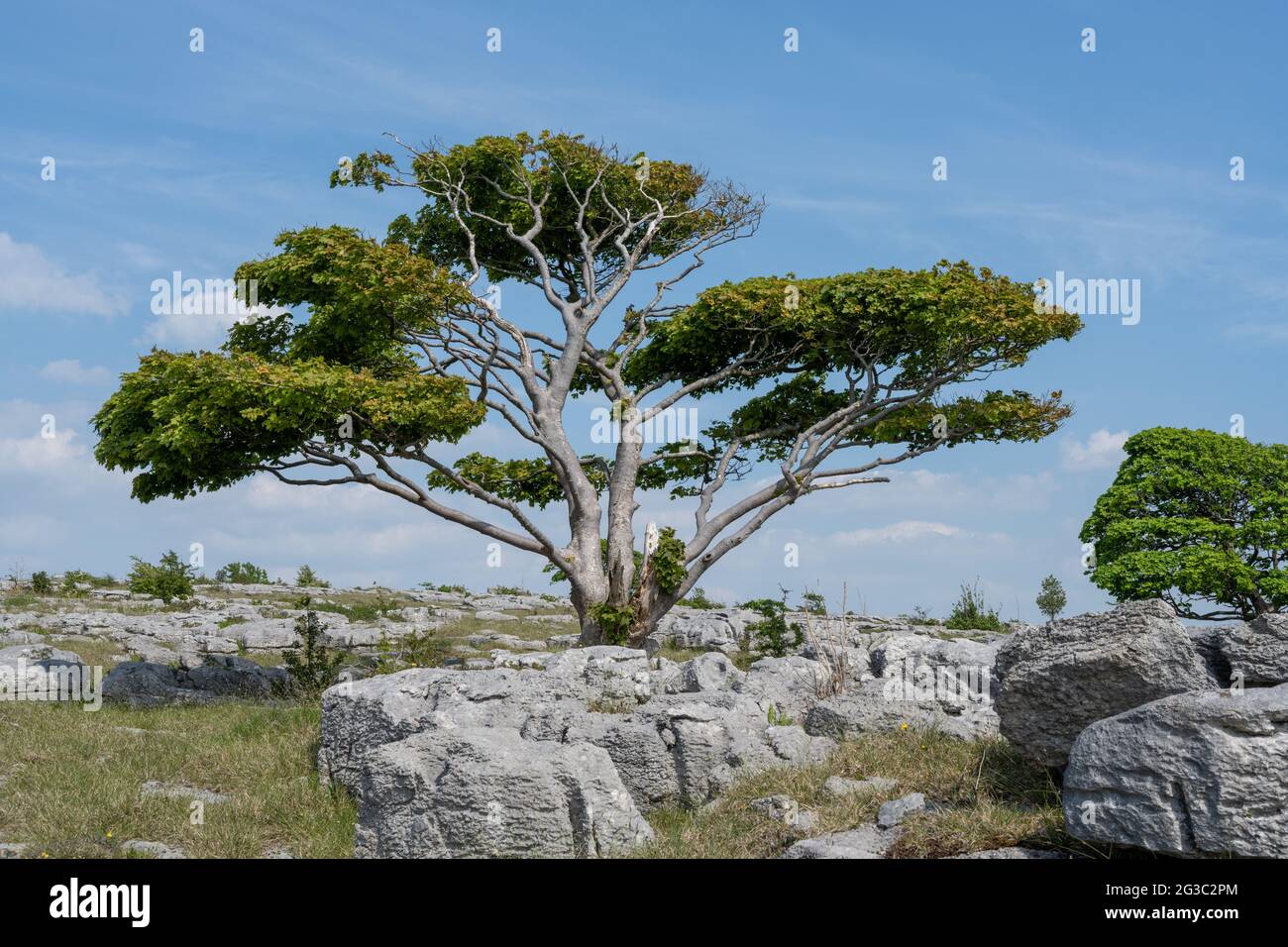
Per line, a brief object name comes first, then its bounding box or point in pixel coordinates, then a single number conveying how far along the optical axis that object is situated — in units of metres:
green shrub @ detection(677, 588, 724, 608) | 37.50
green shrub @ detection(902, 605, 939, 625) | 35.56
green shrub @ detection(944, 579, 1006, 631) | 30.23
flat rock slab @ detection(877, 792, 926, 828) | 7.73
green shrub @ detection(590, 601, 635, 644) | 20.70
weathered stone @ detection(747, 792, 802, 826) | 8.15
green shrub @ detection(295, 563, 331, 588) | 42.72
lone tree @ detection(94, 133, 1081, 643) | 18.98
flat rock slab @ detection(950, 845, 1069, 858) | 6.95
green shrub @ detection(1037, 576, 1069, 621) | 37.19
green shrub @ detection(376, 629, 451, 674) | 16.98
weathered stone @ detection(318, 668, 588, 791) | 9.98
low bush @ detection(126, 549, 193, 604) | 33.38
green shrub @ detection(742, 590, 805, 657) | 20.50
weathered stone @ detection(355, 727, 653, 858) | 7.29
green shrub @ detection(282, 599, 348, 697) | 16.41
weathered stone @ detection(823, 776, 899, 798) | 8.52
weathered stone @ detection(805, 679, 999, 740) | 10.41
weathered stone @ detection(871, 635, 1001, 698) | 11.76
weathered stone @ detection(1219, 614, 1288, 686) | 7.60
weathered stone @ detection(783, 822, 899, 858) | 7.28
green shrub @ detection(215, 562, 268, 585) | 44.81
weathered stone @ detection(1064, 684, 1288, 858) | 5.90
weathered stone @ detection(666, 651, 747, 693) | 12.61
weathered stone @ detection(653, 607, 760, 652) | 24.59
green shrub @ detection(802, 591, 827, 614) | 20.72
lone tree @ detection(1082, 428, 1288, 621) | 20.67
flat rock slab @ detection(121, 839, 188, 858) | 8.33
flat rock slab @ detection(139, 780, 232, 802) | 9.95
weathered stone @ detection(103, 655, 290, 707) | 16.44
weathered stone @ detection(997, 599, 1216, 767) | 7.42
